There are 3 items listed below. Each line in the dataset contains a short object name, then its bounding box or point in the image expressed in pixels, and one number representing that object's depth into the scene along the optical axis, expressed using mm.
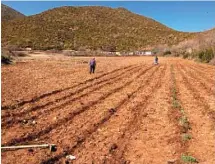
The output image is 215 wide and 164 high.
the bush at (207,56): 20062
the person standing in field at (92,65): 11421
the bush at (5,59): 14667
